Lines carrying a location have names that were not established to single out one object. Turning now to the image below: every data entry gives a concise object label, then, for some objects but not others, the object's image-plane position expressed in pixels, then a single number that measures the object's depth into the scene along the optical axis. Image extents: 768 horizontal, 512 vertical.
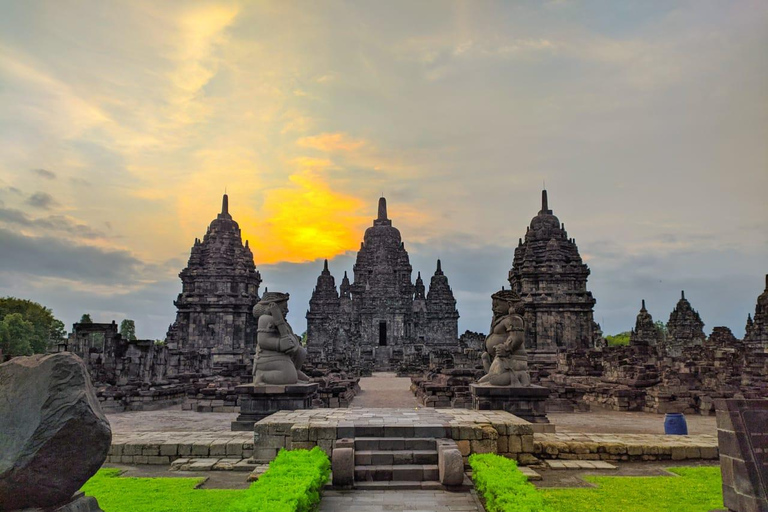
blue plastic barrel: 10.33
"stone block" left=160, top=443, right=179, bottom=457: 8.46
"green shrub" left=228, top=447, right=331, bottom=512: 5.05
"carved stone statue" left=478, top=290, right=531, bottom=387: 10.62
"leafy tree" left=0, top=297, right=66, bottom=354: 50.00
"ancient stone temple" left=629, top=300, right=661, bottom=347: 53.81
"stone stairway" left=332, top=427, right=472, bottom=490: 6.74
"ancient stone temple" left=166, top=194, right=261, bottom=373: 42.28
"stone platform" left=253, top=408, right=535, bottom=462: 7.65
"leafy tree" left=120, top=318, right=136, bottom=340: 70.88
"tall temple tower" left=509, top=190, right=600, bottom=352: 36.78
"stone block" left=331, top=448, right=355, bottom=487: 6.73
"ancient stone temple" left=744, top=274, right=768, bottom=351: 40.78
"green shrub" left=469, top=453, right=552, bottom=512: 5.19
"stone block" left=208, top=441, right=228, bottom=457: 8.49
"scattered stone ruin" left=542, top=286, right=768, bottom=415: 16.27
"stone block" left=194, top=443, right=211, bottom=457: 8.48
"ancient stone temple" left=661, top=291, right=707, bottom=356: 51.78
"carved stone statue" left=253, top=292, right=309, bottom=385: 10.64
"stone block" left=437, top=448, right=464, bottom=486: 6.72
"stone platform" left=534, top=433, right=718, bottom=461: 8.46
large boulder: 3.87
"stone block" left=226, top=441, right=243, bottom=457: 8.51
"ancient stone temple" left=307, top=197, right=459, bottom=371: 51.81
